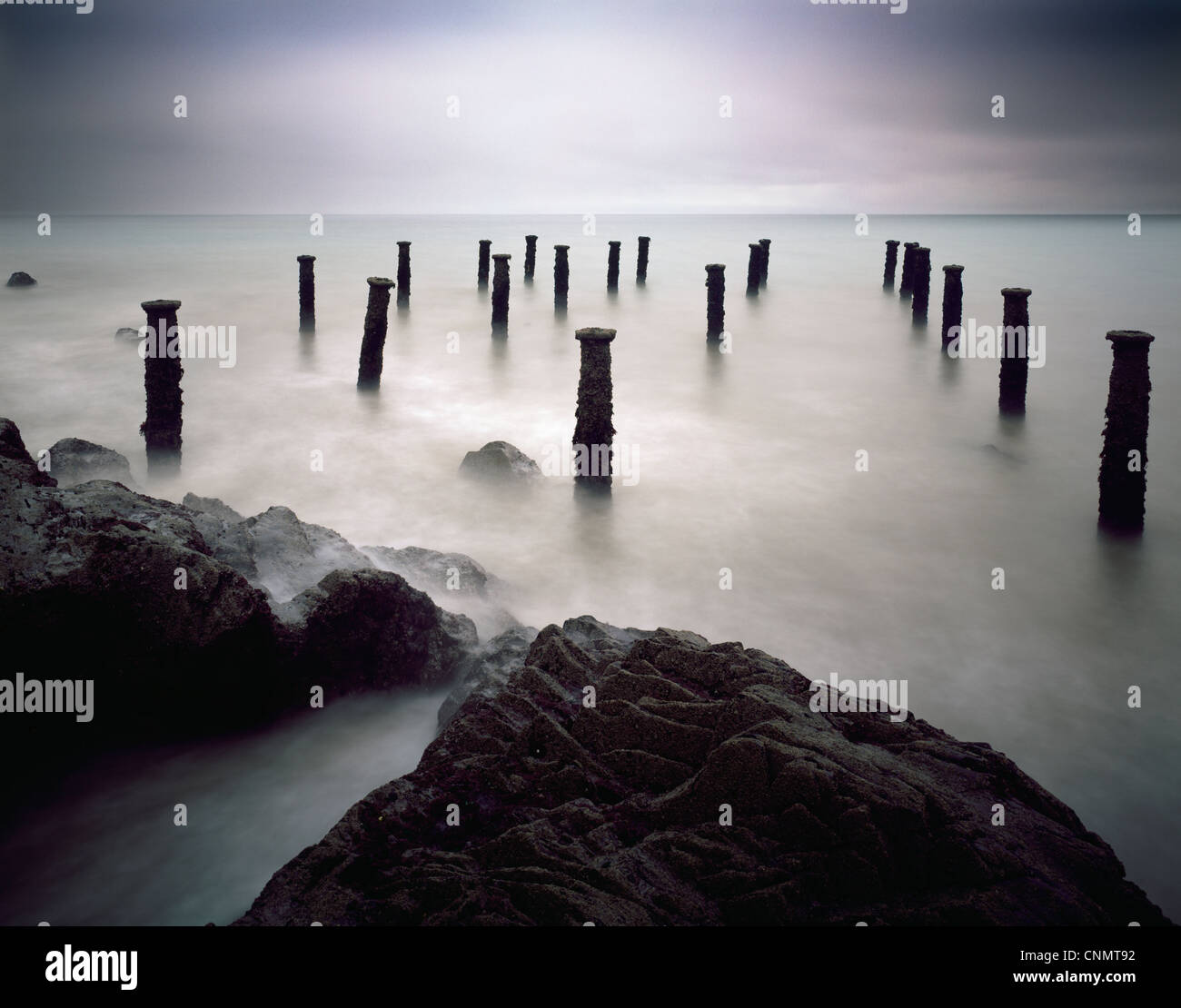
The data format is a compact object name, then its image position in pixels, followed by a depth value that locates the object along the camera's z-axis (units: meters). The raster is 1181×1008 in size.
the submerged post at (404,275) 24.47
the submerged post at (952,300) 17.20
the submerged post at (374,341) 14.27
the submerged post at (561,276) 23.66
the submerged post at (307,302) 19.80
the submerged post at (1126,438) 8.18
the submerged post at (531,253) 29.76
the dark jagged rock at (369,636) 5.20
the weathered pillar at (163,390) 9.80
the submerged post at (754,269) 27.89
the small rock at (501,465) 10.19
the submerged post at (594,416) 9.33
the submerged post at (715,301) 19.50
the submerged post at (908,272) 25.94
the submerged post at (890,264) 30.59
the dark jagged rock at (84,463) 8.86
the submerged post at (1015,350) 11.79
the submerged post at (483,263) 26.33
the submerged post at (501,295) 19.77
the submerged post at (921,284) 21.97
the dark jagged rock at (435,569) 7.11
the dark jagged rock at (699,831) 3.04
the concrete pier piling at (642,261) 30.41
